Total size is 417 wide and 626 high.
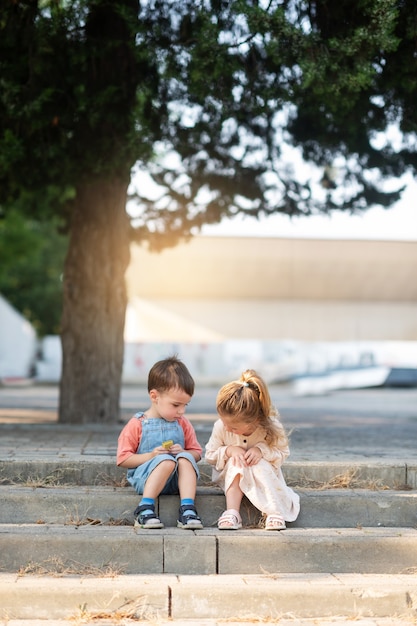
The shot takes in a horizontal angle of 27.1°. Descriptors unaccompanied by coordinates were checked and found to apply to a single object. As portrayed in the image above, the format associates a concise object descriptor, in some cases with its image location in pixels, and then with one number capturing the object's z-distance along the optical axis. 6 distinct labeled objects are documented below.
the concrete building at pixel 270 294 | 43.19
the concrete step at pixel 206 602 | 3.92
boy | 4.73
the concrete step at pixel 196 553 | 4.40
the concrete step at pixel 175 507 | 4.88
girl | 4.78
